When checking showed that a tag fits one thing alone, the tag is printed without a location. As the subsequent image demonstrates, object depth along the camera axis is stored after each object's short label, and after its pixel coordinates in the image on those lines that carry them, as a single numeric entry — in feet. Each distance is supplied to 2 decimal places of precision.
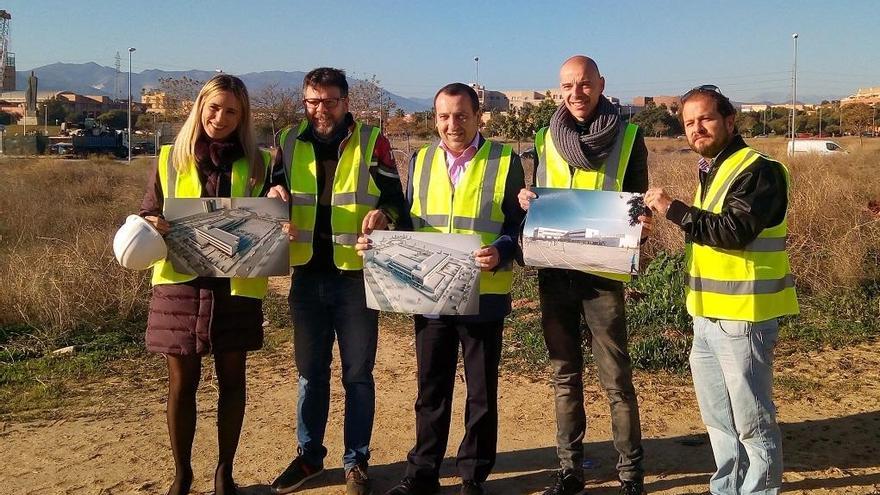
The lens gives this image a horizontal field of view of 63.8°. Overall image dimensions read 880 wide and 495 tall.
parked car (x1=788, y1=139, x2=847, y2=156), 100.17
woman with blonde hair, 11.70
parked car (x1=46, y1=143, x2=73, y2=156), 153.84
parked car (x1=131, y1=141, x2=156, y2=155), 170.44
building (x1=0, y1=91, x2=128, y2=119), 312.50
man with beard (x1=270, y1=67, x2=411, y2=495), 12.49
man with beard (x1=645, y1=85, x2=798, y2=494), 10.21
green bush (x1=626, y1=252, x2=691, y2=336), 23.69
